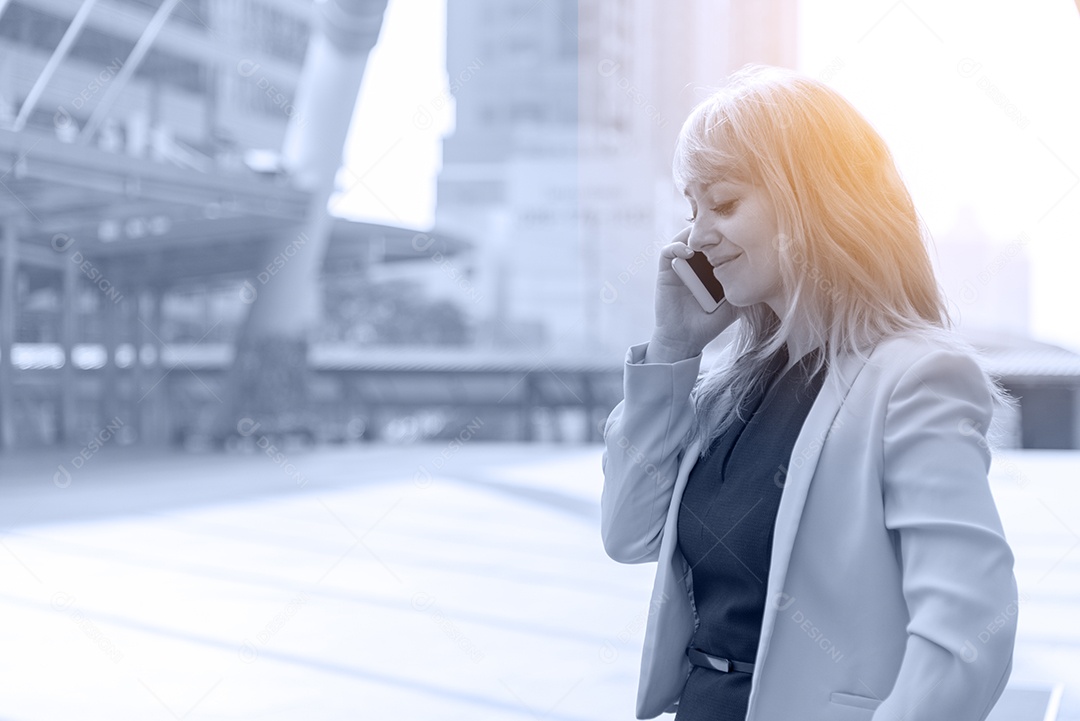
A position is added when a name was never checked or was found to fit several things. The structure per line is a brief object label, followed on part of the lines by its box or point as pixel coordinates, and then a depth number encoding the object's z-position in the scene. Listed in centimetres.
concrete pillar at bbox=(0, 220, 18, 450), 1447
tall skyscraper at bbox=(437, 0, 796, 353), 2592
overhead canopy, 1267
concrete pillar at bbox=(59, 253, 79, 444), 1622
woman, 107
